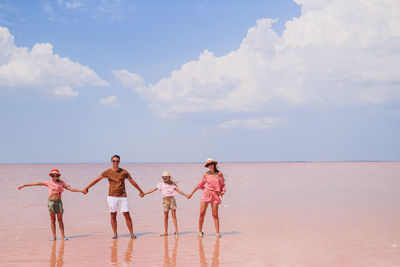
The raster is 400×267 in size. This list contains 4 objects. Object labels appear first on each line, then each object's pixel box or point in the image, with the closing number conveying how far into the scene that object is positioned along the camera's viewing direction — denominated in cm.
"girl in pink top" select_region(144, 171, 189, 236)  920
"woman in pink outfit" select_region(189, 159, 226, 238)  898
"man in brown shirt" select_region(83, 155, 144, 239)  855
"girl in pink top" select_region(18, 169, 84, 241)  849
